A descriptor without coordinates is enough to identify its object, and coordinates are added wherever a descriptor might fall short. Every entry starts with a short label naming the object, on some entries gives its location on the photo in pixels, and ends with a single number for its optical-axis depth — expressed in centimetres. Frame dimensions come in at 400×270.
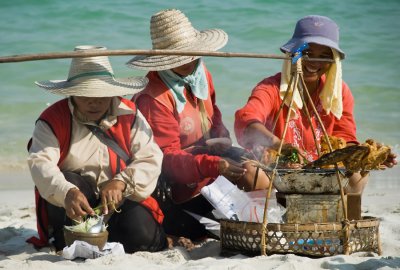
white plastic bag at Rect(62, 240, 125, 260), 802
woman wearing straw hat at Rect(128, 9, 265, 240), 958
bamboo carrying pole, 589
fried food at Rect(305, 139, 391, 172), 777
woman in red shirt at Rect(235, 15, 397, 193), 967
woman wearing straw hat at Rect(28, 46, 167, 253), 839
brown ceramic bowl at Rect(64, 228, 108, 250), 801
